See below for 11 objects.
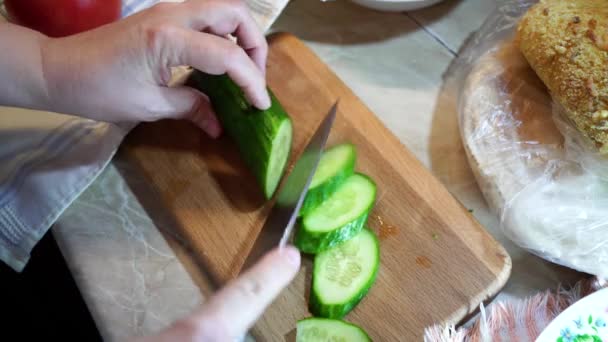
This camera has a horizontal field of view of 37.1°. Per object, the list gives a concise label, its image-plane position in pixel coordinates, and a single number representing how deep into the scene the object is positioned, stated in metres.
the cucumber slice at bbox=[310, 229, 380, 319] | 0.53
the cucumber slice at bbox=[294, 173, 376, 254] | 0.54
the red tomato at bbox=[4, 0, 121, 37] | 0.58
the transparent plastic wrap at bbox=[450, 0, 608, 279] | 0.54
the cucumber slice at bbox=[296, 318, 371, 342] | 0.52
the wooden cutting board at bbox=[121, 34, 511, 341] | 0.54
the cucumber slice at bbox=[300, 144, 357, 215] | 0.55
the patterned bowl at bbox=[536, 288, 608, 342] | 0.51
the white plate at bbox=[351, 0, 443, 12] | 0.63
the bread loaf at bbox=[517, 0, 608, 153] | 0.53
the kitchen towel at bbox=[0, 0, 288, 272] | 0.57
